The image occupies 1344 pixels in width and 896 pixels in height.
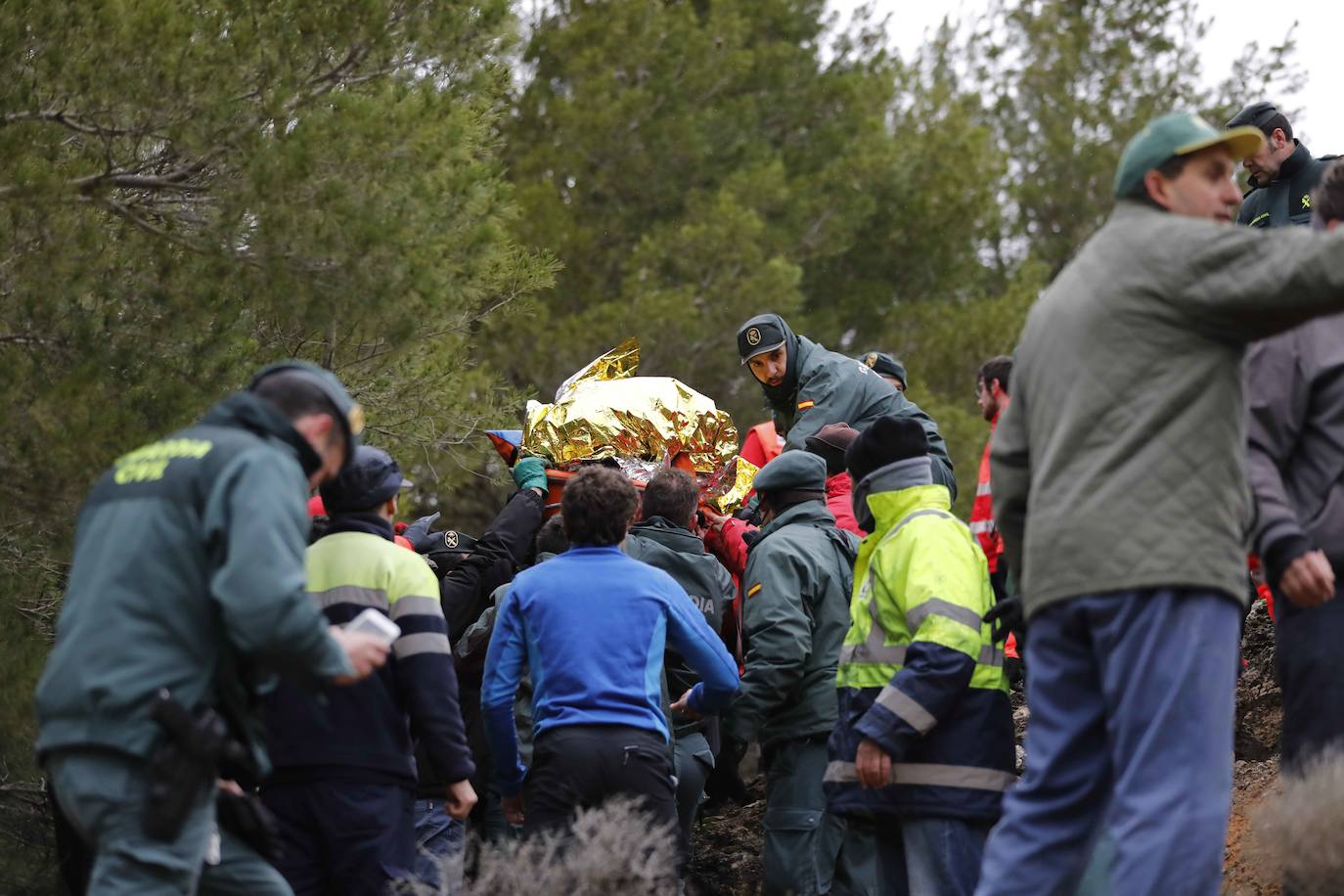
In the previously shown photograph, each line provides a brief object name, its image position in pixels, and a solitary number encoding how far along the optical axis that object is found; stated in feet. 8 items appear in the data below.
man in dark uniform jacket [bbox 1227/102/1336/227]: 53.47
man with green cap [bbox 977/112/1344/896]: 25.79
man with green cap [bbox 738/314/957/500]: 56.39
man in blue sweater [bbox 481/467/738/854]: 37.93
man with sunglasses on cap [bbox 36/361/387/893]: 26.14
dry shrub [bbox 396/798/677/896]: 32.81
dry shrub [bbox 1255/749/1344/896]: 27.48
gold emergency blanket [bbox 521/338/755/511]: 57.36
